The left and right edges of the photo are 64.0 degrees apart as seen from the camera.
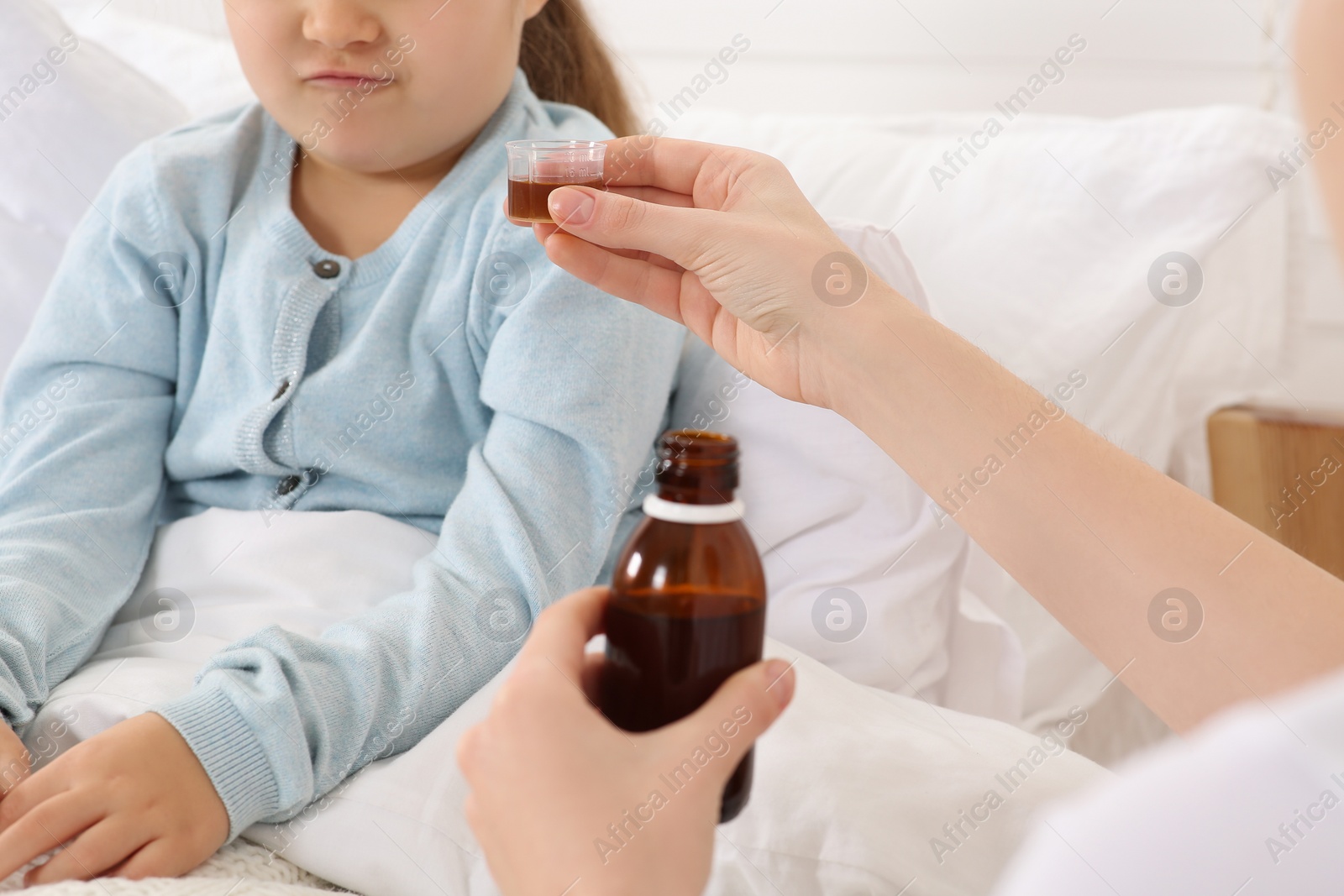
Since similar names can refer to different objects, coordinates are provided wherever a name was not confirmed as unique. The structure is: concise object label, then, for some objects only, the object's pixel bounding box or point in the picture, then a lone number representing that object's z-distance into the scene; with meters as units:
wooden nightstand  1.30
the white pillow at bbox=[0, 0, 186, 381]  1.46
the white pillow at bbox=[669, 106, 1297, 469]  1.39
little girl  0.94
